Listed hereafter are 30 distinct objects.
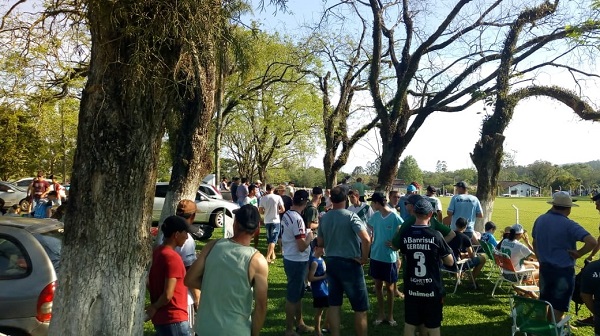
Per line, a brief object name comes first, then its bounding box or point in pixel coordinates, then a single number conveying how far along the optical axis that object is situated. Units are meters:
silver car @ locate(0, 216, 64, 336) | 4.45
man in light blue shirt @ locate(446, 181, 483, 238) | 10.10
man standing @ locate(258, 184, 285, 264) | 12.06
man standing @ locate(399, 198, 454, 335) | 5.09
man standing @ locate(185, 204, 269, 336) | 3.29
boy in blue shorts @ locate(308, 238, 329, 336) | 6.40
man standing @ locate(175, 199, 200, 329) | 4.52
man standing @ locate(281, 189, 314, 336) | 6.39
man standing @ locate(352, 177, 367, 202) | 13.93
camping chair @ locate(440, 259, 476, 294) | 9.05
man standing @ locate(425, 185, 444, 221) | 10.44
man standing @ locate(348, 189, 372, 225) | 9.71
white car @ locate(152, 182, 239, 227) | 17.77
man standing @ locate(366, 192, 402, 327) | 7.15
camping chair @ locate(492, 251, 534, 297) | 8.47
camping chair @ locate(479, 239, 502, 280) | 9.31
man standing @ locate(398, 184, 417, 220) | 10.71
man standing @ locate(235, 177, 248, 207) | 16.12
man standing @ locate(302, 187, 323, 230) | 9.12
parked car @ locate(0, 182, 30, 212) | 22.94
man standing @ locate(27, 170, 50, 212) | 15.41
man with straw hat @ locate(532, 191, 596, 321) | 6.04
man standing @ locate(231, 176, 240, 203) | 19.05
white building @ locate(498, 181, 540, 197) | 118.18
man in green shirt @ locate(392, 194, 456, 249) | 5.45
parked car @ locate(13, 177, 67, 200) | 28.84
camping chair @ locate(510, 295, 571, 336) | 5.34
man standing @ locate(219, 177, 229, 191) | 31.55
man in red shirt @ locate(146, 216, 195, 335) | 3.87
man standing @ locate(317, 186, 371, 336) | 5.75
